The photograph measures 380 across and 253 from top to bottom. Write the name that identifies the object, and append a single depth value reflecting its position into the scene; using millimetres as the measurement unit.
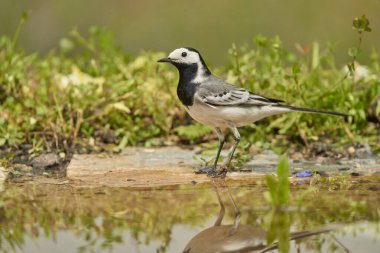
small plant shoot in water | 7138
